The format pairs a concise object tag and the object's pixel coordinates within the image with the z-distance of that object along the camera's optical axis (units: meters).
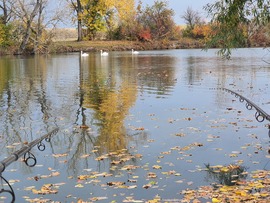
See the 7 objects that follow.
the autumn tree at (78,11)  62.47
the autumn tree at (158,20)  73.65
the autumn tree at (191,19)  79.01
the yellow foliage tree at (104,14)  63.47
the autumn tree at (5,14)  56.28
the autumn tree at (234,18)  10.16
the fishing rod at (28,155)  5.46
